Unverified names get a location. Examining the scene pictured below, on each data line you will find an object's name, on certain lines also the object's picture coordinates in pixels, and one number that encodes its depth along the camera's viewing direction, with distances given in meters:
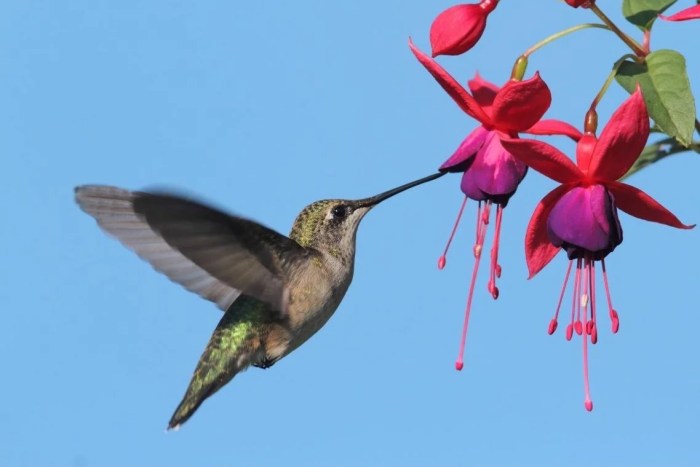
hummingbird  2.06
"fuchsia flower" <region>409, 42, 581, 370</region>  2.03
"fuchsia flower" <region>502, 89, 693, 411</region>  2.02
